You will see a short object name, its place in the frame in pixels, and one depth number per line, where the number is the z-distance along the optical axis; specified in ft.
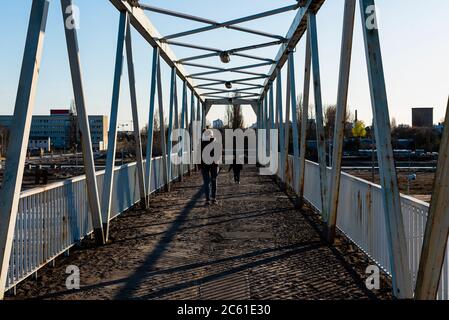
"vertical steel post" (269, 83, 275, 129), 73.00
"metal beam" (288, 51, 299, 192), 45.52
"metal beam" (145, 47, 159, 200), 42.16
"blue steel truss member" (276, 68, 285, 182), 59.06
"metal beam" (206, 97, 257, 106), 102.22
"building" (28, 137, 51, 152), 287.63
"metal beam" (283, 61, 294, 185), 49.24
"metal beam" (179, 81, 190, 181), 70.00
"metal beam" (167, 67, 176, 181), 56.24
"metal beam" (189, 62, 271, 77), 55.44
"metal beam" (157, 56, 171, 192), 48.17
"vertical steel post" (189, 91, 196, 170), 84.12
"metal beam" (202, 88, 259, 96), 81.72
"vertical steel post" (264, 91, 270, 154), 80.54
